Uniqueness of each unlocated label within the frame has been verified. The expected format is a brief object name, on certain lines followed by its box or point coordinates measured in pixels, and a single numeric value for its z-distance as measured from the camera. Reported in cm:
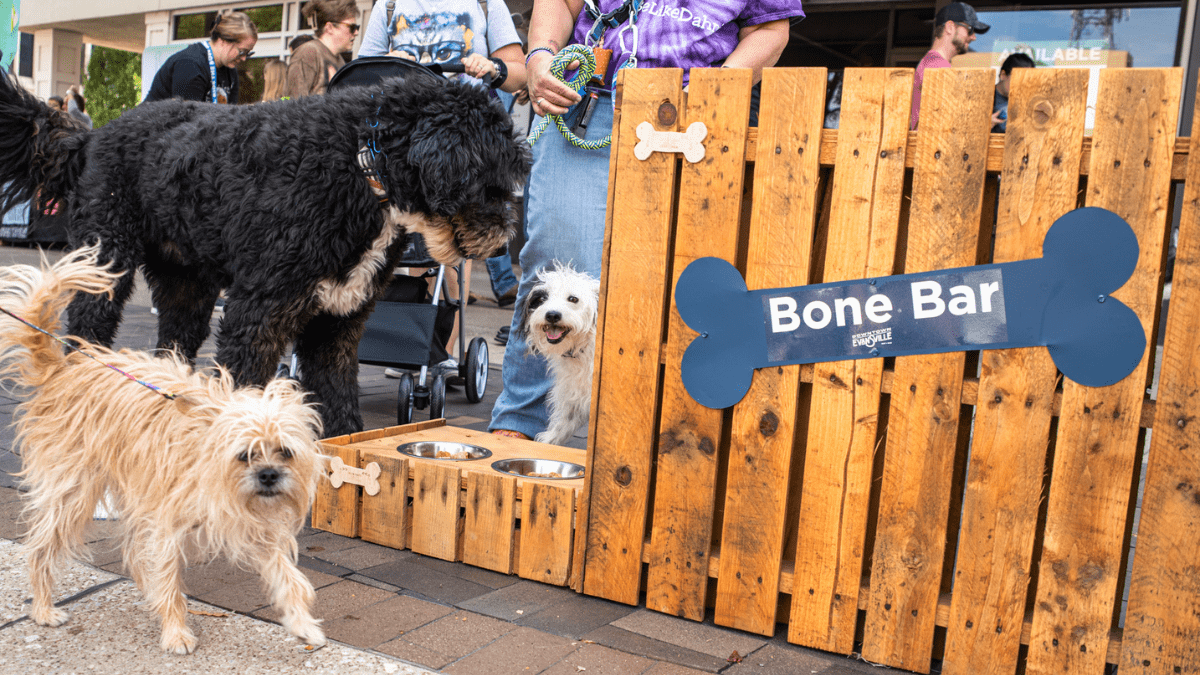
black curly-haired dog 323
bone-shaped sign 224
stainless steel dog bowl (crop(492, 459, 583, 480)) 341
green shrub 1975
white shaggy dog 433
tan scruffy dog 223
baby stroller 480
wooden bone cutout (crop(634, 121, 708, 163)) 265
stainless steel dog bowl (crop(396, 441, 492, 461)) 352
